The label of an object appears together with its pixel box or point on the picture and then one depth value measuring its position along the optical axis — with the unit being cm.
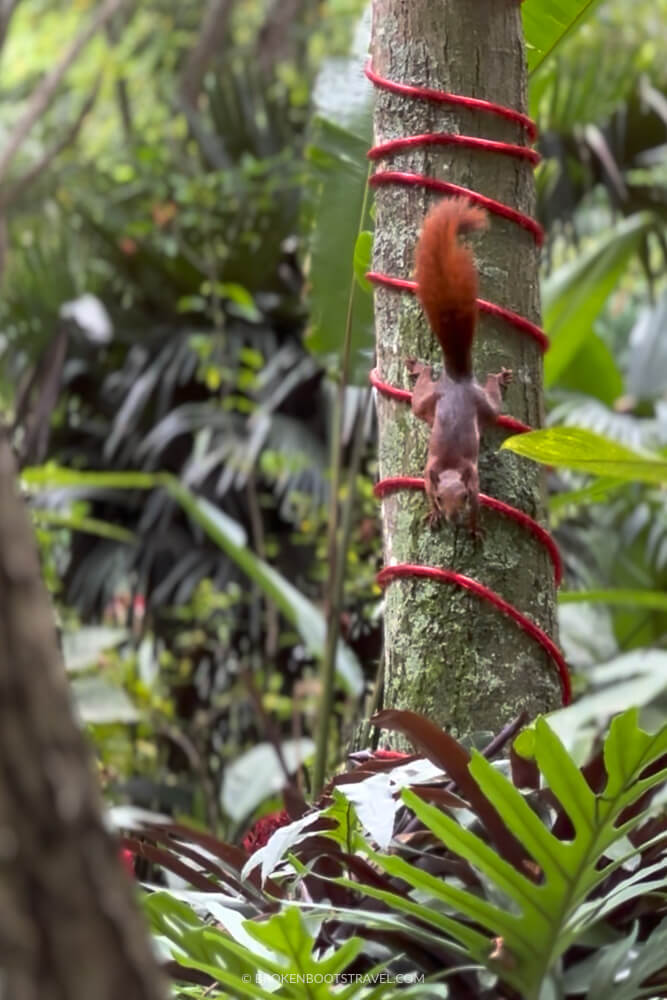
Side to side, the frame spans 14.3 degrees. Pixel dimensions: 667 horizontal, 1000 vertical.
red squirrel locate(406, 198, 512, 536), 352
